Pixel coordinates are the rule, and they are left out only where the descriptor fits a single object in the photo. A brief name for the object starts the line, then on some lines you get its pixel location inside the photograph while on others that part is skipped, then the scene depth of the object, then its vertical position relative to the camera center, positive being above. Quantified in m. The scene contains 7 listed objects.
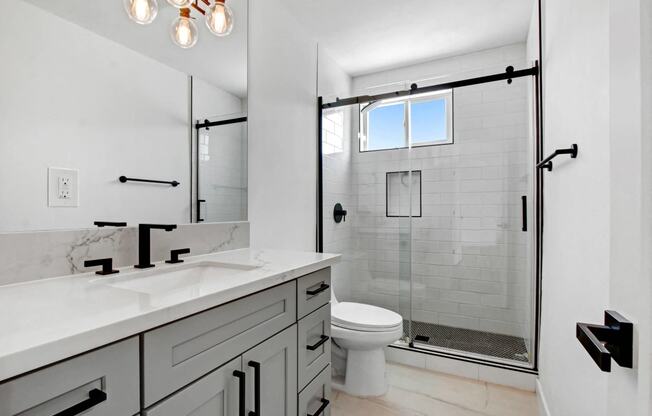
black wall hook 1.11 +0.20
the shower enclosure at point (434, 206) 2.46 +0.02
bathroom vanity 0.52 -0.28
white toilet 1.90 -0.82
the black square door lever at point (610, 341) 0.42 -0.18
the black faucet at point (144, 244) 1.16 -0.13
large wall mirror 0.94 +0.34
